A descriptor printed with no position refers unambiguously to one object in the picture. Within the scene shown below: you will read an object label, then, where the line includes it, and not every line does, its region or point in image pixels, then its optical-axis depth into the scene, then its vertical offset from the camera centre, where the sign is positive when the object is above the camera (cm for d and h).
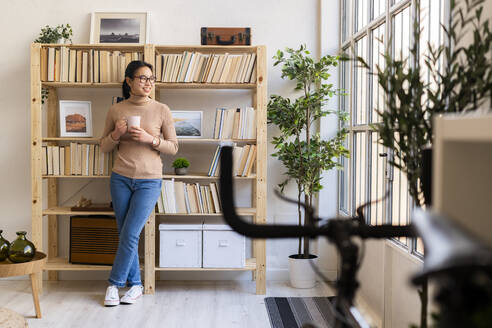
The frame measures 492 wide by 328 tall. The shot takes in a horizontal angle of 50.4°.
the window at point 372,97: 279 +44
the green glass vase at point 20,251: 321 -58
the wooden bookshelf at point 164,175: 389 +6
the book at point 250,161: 392 -3
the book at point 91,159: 399 -2
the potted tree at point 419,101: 135 +16
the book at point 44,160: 396 -3
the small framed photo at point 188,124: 399 +25
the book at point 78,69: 396 +67
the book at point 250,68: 392 +67
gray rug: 333 -104
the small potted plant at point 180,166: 399 -7
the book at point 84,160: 399 -3
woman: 369 -3
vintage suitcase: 396 +92
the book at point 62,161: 400 -3
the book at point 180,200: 396 -32
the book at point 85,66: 397 +69
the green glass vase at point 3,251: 320 -58
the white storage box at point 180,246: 394 -67
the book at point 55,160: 399 -3
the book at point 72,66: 396 +69
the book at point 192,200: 396 -32
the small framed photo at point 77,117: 405 +31
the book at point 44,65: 395 +69
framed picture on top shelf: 423 +105
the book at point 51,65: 395 +69
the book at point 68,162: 399 -4
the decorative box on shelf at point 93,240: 404 -64
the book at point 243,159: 393 -1
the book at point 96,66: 395 +69
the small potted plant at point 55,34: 409 +97
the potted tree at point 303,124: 394 +25
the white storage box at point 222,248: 393 -68
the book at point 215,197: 397 -30
